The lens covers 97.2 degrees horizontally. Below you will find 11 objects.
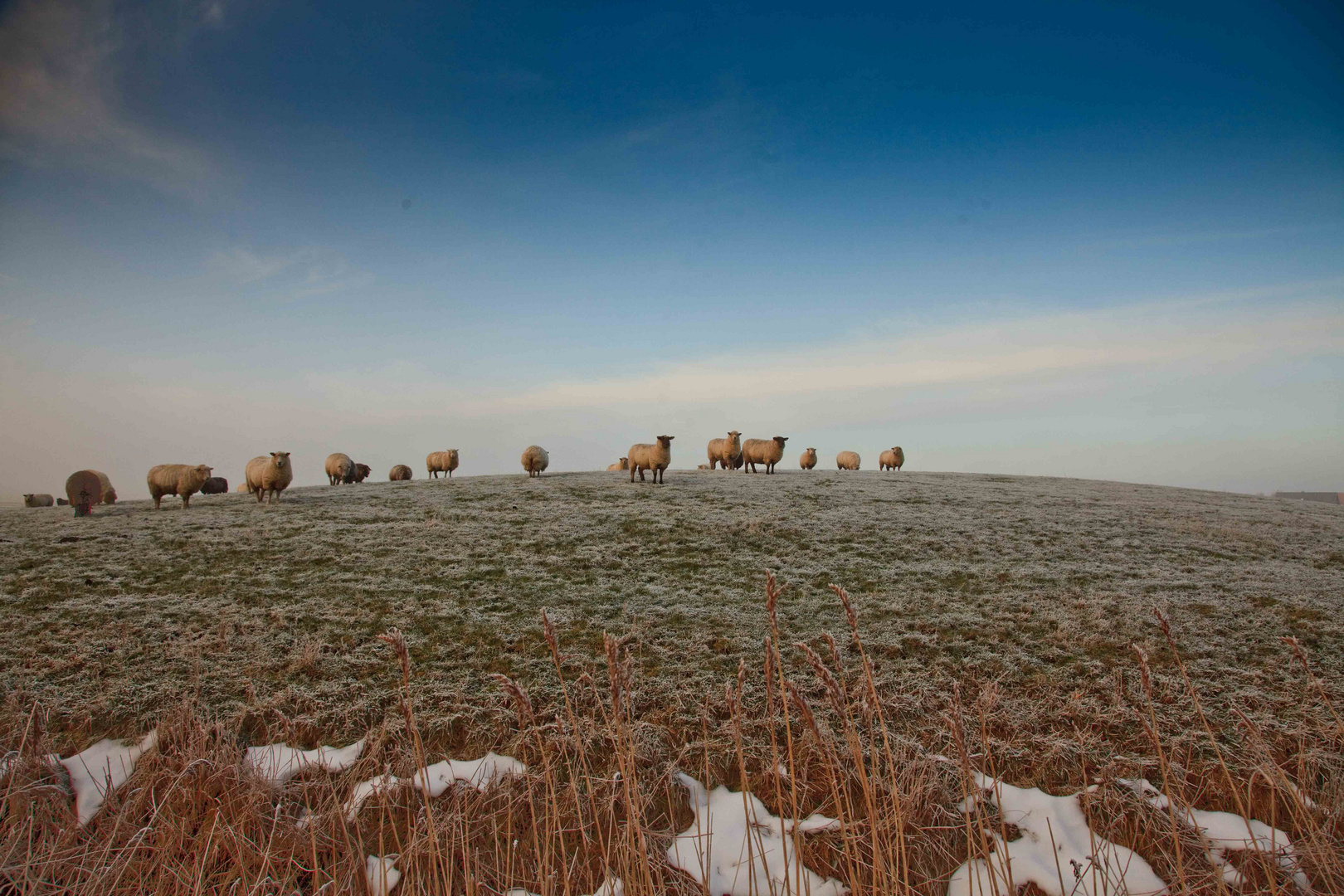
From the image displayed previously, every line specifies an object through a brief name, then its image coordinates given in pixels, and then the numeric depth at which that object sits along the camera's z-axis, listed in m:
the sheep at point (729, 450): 30.36
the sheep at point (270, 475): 20.34
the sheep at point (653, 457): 25.44
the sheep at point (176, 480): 20.05
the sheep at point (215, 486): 31.86
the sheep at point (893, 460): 38.62
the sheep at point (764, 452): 30.48
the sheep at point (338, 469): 31.38
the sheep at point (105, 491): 24.23
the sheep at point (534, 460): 28.66
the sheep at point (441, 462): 35.72
